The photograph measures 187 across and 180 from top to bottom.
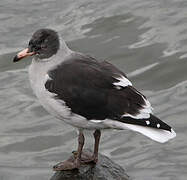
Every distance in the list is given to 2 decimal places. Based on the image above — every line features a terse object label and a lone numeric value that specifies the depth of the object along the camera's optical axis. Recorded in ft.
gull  46.73
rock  48.93
